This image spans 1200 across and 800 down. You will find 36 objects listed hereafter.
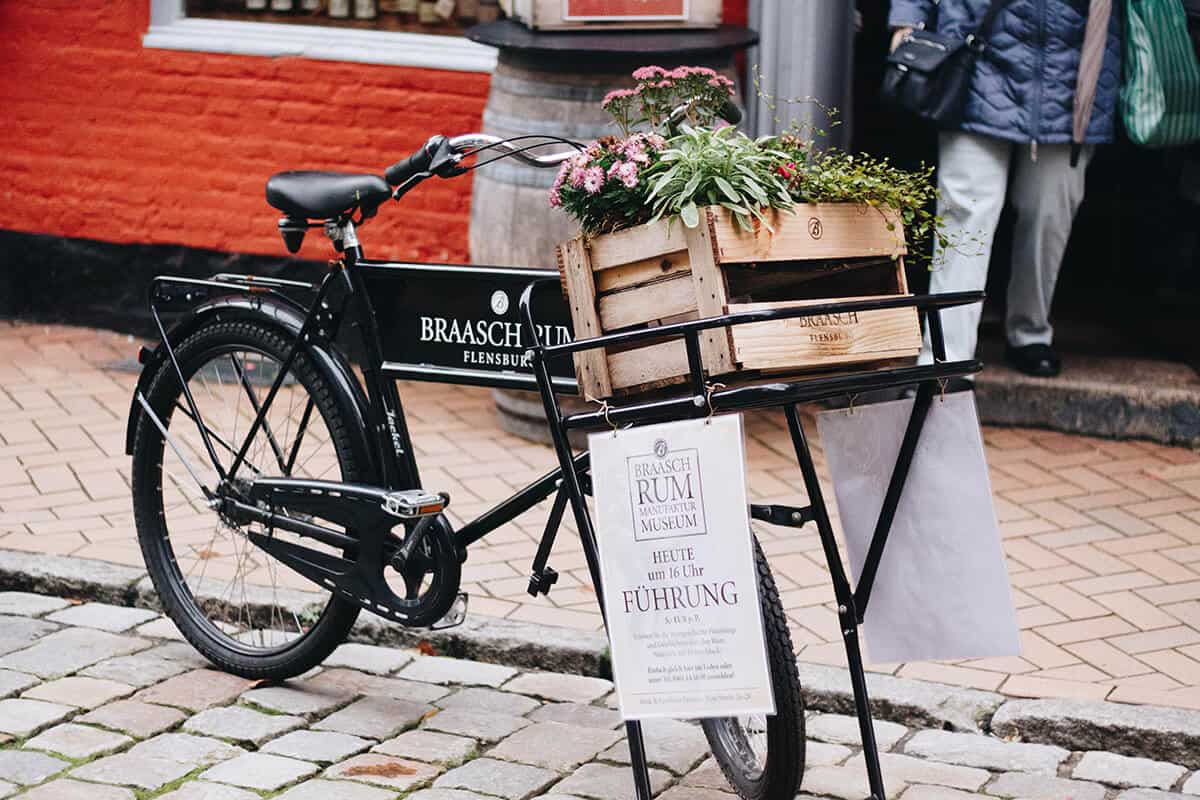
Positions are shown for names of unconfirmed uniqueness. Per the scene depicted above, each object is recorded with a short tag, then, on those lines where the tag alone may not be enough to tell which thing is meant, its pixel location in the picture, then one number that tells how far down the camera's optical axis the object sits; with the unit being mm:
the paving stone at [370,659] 6835
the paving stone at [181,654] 6817
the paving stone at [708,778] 5774
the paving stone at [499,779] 5729
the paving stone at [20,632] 6860
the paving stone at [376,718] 6207
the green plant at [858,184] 5043
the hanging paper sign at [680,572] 4758
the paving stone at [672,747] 5956
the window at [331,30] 11256
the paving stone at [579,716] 6278
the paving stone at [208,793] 5610
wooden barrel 9306
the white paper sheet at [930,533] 5229
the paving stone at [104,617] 7157
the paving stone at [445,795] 5665
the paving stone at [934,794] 5690
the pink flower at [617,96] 5405
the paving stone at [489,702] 6414
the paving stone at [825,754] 5959
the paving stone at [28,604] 7275
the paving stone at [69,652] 6644
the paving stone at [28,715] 6083
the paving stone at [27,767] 5690
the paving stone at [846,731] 6158
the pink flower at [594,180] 5065
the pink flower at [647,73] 5331
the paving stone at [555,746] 5959
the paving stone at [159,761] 5724
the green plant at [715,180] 4876
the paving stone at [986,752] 5947
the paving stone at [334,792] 5641
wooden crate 4848
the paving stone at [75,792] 5582
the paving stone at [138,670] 6588
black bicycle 5297
